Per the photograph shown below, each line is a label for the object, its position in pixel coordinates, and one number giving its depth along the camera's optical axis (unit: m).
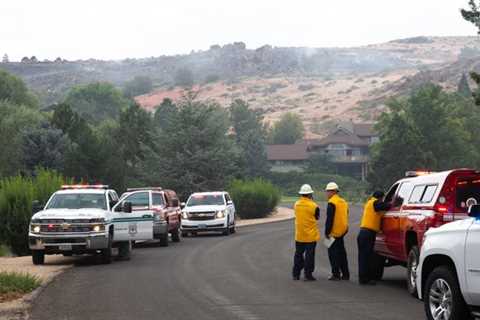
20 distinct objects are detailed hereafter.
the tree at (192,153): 57.50
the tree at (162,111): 117.06
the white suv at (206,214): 37.91
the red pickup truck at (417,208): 15.02
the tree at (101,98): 171.12
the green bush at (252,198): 60.97
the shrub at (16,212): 30.19
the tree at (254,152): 115.70
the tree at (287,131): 162.38
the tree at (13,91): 112.44
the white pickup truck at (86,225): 22.77
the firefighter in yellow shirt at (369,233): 17.61
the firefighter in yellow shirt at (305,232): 18.48
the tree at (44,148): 59.47
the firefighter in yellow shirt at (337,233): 18.58
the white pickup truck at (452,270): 10.61
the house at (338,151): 136.50
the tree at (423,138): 85.81
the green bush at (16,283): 16.83
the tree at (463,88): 130.75
